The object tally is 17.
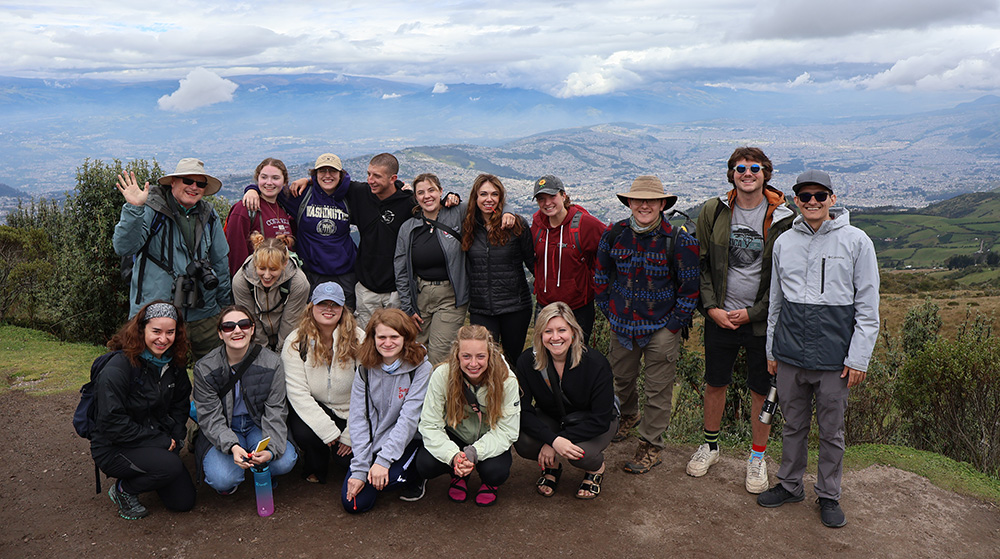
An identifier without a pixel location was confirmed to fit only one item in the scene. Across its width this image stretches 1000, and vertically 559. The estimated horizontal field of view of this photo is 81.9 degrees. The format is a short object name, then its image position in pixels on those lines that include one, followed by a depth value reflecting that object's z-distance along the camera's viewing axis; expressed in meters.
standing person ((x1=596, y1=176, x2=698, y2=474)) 5.86
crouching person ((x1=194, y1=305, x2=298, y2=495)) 5.39
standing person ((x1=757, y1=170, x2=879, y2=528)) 4.95
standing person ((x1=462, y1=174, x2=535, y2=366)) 6.44
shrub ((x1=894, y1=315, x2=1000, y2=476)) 7.75
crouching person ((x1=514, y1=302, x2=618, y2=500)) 5.47
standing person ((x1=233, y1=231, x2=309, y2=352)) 5.97
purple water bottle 5.34
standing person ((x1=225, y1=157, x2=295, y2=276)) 6.80
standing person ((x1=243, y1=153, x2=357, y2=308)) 6.96
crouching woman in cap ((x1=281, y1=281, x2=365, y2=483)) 5.71
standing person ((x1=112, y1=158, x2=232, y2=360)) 5.96
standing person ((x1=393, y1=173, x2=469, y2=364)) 6.64
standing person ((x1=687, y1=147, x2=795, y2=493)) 5.59
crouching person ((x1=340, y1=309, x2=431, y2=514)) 5.39
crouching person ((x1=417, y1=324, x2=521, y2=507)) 5.36
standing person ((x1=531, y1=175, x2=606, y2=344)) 6.40
